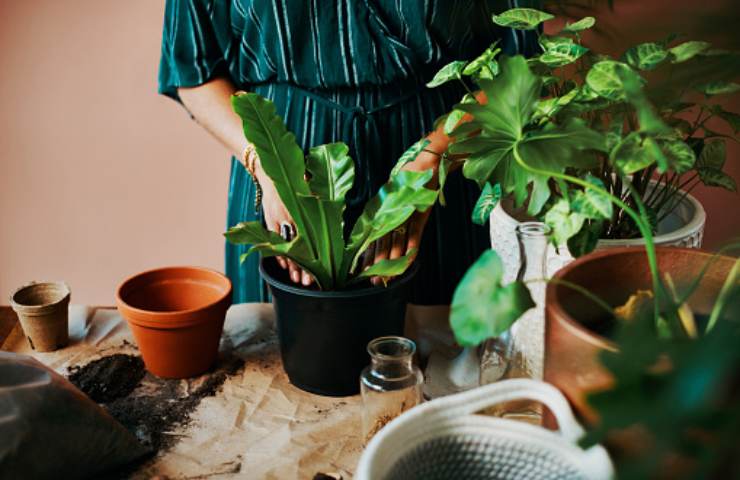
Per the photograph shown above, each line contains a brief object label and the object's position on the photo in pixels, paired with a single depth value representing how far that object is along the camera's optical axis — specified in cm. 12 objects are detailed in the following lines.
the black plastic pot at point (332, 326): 109
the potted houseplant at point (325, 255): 109
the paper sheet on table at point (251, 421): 101
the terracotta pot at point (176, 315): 116
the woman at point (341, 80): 144
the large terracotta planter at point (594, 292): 71
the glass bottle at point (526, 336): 97
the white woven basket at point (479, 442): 70
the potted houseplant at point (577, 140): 82
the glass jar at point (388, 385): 104
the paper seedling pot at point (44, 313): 124
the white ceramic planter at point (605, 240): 99
